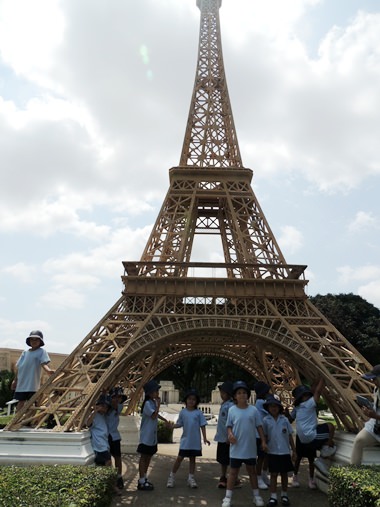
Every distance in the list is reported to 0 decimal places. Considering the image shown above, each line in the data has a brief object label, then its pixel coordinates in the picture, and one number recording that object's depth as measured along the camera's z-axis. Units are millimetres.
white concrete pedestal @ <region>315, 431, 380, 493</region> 9383
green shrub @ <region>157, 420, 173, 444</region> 20453
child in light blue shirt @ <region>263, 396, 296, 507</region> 8586
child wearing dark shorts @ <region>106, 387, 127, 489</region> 9875
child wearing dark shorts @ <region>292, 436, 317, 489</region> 10000
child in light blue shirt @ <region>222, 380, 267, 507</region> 7961
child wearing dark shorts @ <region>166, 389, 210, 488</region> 9641
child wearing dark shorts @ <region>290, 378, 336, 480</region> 9766
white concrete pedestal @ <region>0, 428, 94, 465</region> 10406
